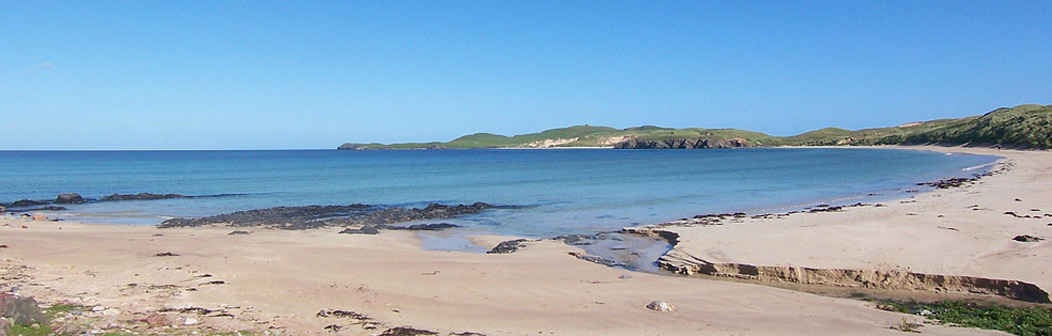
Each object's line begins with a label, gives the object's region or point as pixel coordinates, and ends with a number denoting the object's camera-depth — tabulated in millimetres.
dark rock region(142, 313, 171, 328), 8645
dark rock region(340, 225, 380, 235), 22277
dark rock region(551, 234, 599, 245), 18797
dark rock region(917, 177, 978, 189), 34722
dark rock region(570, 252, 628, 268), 15154
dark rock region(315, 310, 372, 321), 9625
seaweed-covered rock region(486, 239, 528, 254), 17200
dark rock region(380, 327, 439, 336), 8648
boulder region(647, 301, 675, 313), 10219
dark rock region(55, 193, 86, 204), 35469
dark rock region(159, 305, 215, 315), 9641
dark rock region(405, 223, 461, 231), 23830
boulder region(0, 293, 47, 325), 7711
